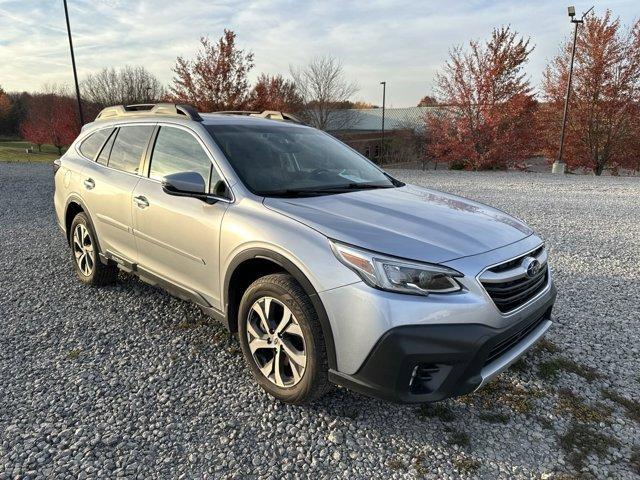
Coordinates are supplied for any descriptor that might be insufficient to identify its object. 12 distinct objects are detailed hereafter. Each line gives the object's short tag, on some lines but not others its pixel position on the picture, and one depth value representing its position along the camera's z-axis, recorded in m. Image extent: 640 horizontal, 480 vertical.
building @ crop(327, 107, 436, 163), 29.34
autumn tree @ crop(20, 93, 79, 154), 31.56
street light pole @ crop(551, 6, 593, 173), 18.55
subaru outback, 2.26
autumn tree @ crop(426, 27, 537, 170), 20.72
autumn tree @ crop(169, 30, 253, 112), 21.61
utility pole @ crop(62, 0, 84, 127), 19.85
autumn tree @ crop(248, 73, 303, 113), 22.30
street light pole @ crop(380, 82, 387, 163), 31.47
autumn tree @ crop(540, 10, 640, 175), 21.23
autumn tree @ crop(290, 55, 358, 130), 28.56
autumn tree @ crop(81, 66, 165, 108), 39.53
